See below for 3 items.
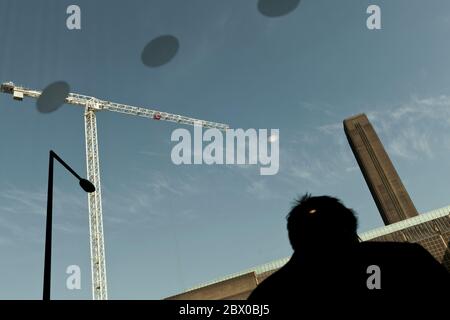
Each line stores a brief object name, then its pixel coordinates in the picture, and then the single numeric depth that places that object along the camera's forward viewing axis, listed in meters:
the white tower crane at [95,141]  69.38
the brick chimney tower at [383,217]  84.62
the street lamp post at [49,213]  9.92
